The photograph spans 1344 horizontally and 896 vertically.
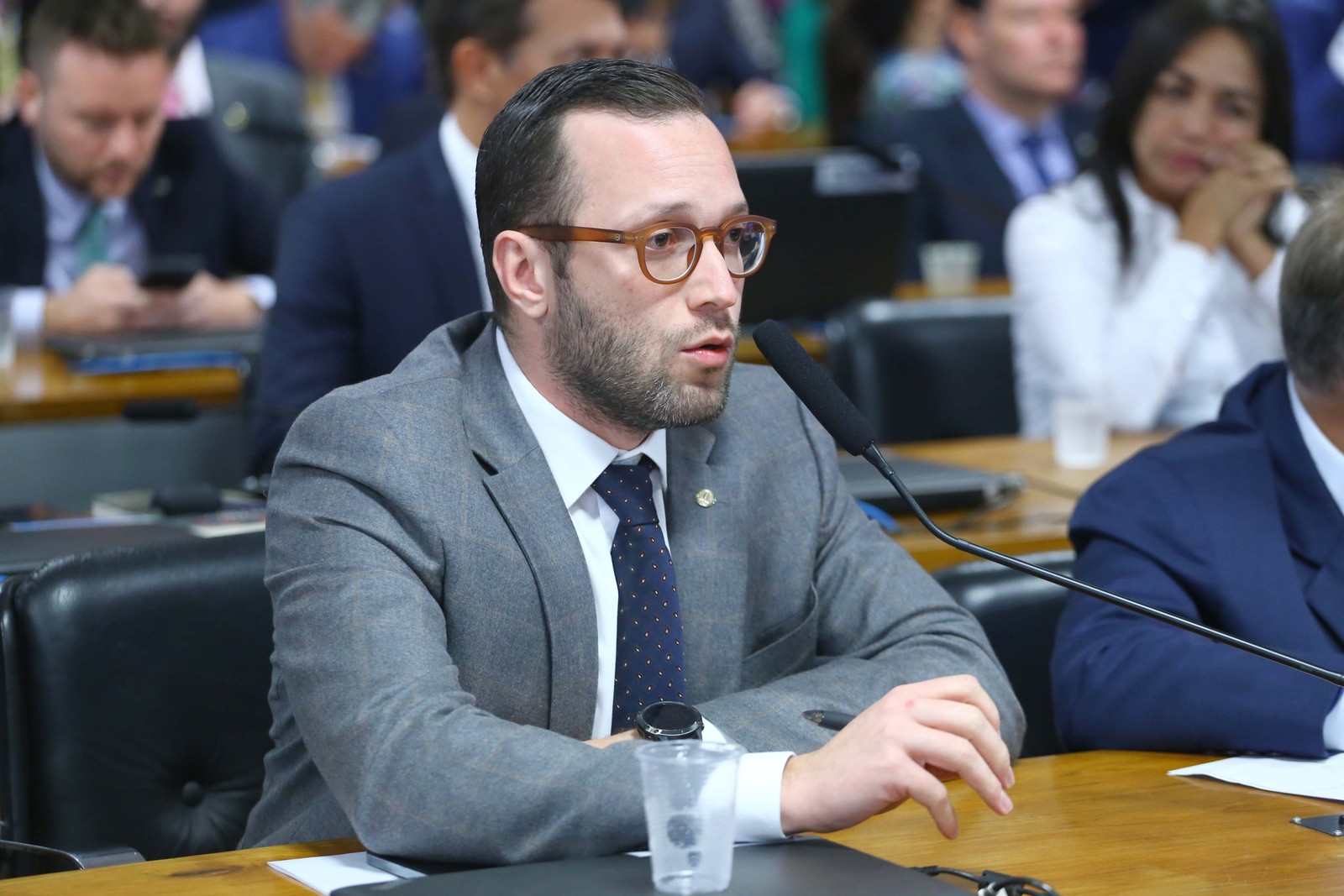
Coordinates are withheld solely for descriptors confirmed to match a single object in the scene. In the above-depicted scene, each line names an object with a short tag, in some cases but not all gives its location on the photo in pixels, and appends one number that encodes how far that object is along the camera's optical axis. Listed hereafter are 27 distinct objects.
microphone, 2.77
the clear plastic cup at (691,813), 2.26
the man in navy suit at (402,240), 5.77
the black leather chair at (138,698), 3.25
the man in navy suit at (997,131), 9.55
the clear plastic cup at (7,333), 7.08
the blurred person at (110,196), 7.45
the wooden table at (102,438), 6.04
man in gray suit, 2.62
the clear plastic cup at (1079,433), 5.66
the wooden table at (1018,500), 4.79
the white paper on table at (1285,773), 2.96
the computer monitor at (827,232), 7.45
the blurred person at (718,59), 14.37
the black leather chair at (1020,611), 3.73
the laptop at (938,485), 4.87
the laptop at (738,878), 2.28
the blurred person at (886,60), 12.72
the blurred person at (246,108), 10.54
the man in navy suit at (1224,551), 3.26
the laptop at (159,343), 6.91
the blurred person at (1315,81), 11.61
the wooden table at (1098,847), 2.49
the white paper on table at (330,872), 2.51
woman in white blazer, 6.40
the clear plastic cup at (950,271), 8.71
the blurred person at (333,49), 12.66
